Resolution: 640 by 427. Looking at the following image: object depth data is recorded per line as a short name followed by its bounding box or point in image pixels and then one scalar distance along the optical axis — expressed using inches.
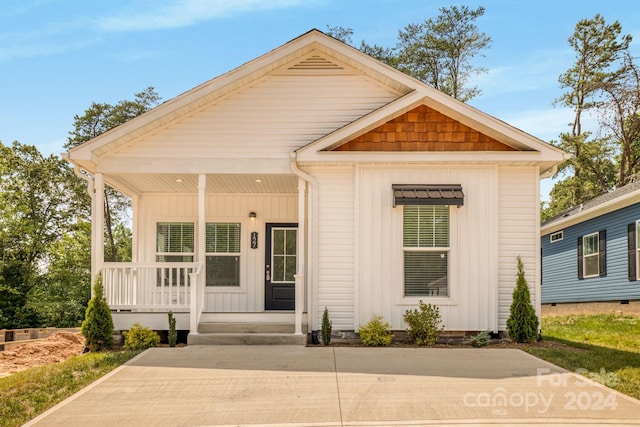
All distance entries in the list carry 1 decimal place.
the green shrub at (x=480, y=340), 376.8
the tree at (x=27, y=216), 879.1
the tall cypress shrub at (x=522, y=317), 378.9
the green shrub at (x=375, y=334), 374.0
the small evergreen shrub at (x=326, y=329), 379.9
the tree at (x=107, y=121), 1063.6
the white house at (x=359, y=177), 390.3
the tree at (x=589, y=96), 1080.2
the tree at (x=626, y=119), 1003.3
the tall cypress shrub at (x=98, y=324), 374.0
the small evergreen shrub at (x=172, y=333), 378.3
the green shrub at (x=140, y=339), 374.9
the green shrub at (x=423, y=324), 376.2
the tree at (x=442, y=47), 1064.2
